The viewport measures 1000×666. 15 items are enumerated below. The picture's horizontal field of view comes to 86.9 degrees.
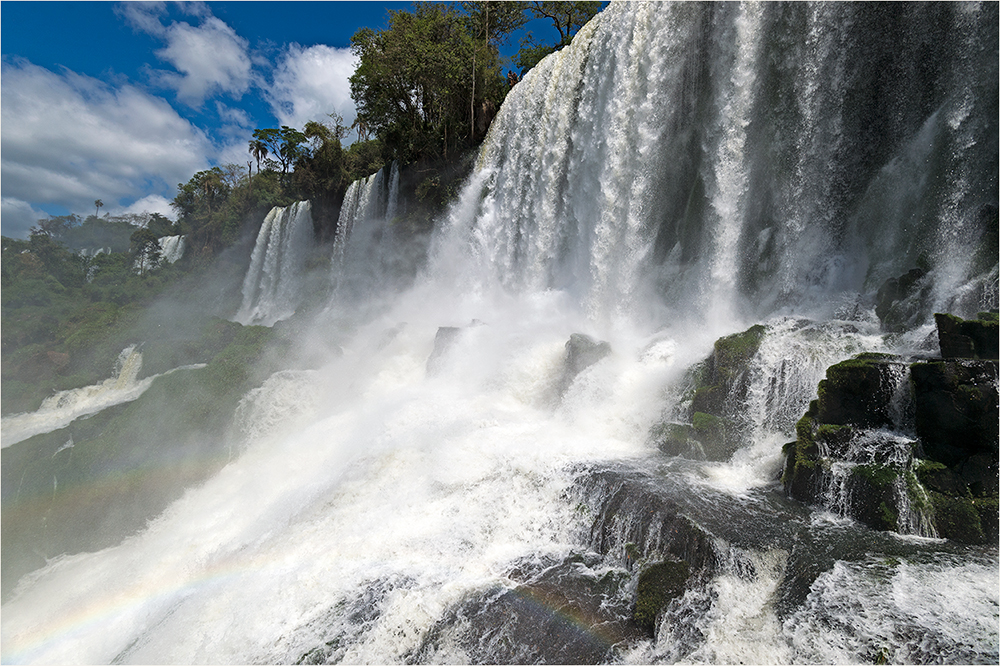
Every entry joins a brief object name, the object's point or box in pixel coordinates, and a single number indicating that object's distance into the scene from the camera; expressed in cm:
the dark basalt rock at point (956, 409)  487
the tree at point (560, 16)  2433
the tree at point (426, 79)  2014
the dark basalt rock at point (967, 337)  548
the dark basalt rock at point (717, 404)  708
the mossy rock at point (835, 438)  561
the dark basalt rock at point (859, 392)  575
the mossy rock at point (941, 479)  484
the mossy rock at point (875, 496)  492
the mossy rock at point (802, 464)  553
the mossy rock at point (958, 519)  459
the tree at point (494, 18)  2466
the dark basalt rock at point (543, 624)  415
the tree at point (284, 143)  3491
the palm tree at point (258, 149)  3669
